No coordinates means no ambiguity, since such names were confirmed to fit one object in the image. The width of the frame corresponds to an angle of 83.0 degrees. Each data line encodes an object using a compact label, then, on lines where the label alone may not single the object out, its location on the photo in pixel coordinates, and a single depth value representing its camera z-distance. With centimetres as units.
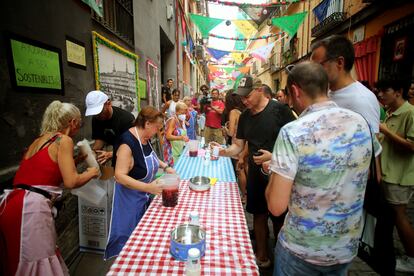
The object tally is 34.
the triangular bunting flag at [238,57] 2385
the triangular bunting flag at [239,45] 1615
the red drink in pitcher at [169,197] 201
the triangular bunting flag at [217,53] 1429
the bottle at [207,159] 346
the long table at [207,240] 132
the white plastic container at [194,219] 170
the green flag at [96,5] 316
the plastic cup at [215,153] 353
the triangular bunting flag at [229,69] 2841
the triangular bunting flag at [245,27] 1384
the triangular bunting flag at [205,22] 902
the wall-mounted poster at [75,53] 295
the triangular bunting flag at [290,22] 884
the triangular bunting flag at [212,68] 3342
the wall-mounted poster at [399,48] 515
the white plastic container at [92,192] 254
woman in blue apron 225
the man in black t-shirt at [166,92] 838
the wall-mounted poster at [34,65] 208
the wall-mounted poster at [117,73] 377
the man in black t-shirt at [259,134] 270
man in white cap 321
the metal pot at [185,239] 136
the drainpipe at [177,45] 1099
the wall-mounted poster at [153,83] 673
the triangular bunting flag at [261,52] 1267
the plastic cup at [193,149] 389
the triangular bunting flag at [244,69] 2516
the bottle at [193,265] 120
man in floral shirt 124
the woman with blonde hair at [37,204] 175
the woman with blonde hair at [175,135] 455
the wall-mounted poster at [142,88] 595
